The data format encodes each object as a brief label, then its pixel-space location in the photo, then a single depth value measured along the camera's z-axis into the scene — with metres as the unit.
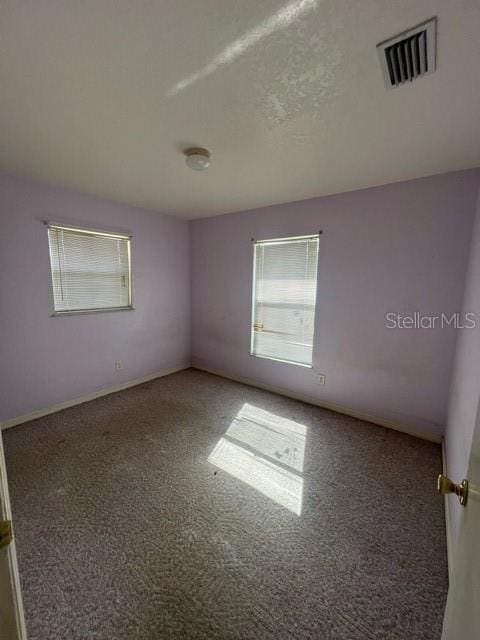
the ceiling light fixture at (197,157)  1.86
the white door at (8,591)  0.55
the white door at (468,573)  0.57
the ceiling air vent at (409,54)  0.97
